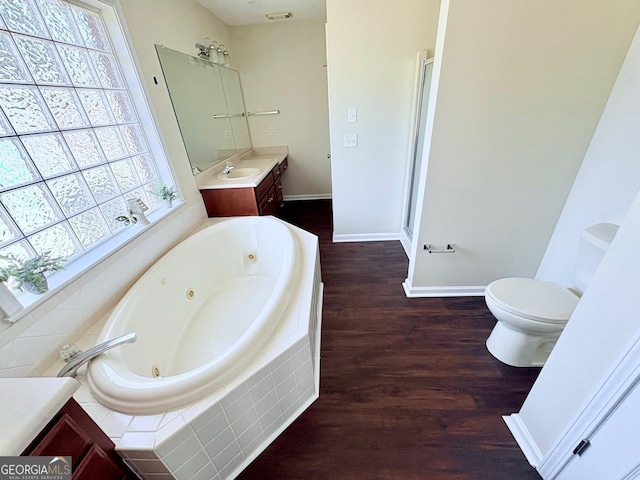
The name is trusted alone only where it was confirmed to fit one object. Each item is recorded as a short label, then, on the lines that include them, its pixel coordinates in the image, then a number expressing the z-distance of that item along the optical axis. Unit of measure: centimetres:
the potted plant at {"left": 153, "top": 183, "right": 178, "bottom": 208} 186
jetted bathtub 92
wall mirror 203
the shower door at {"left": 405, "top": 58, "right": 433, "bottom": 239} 197
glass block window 108
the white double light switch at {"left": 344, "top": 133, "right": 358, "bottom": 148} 229
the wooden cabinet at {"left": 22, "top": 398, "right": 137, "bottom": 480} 58
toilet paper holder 179
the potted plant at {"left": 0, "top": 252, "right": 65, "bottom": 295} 97
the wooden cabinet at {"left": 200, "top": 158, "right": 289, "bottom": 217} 228
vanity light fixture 240
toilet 124
